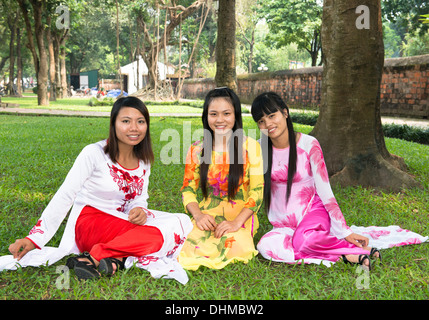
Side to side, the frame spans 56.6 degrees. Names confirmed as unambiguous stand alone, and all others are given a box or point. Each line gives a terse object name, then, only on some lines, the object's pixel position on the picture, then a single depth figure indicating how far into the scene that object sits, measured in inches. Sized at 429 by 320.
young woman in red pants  91.4
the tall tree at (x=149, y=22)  761.0
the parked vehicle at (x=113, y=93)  1348.4
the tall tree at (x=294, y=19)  851.4
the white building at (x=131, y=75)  1470.2
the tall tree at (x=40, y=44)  607.2
